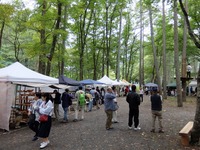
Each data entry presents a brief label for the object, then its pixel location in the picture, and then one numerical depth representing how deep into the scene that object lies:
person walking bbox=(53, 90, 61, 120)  8.48
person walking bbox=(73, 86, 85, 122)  8.36
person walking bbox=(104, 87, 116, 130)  6.36
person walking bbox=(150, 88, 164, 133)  5.88
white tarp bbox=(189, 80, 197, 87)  25.92
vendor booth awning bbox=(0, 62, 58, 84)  6.85
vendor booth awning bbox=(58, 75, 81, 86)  9.82
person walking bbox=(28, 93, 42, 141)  5.25
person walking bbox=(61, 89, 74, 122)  8.01
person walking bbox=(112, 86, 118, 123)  7.56
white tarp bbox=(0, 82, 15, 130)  6.86
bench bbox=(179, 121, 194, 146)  4.55
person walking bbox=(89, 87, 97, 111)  12.75
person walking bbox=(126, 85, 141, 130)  6.20
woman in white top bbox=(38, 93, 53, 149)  4.73
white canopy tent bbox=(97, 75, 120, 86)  19.07
